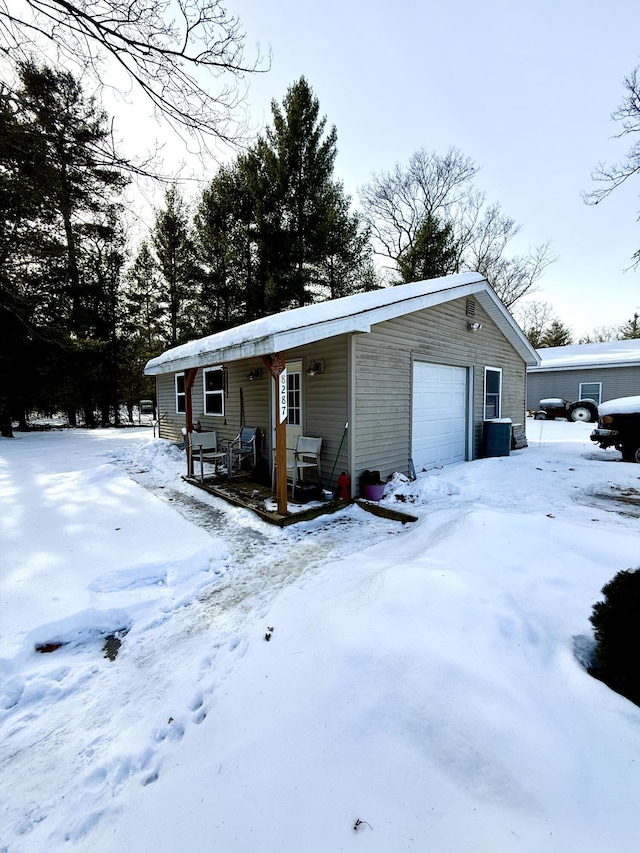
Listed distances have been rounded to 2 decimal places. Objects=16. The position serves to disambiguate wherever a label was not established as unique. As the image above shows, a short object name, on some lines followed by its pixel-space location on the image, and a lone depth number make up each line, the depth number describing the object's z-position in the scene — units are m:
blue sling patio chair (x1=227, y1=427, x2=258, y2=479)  8.14
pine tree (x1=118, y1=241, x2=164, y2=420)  20.91
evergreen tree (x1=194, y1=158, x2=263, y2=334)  17.77
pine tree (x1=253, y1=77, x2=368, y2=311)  16.86
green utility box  9.40
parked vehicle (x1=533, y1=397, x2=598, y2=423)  17.17
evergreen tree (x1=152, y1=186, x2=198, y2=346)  20.45
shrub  1.90
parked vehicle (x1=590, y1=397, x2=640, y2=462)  8.43
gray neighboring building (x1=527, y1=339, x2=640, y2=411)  16.91
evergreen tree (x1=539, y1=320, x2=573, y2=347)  33.25
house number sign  5.27
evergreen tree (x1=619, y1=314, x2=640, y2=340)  31.98
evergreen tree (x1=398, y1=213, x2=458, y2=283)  19.69
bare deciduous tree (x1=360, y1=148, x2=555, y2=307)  22.06
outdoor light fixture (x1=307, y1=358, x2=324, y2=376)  6.65
